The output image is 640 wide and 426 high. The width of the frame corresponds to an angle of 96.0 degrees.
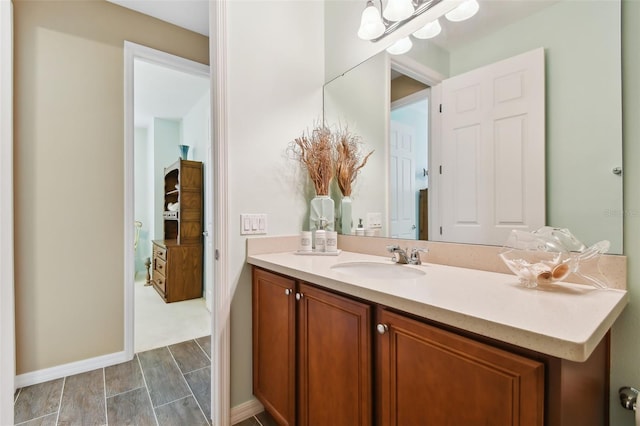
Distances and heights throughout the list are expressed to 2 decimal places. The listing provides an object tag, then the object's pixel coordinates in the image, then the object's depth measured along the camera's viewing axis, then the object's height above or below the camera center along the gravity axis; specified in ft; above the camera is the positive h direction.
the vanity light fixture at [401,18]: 4.16 +3.23
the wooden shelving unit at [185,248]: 11.62 -1.49
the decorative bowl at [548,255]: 2.71 -0.45
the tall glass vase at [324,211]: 5.78 +0.02
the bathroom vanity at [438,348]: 1.88 -1.17
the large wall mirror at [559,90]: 2.93 +1.46
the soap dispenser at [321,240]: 5.39 -0.53
